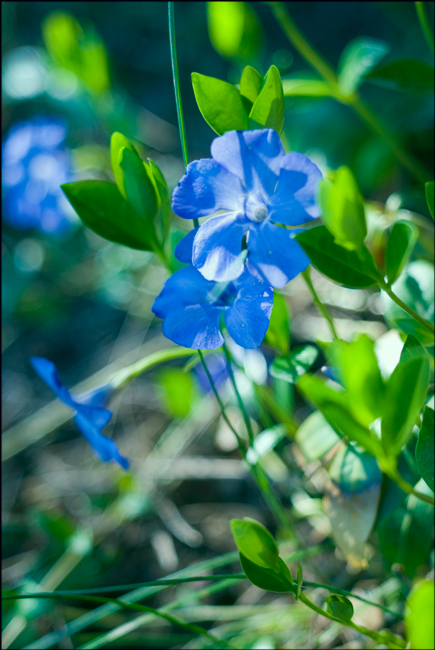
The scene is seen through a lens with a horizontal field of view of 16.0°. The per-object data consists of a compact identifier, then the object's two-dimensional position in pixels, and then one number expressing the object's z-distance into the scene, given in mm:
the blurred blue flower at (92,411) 272
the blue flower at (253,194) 243
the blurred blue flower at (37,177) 466
